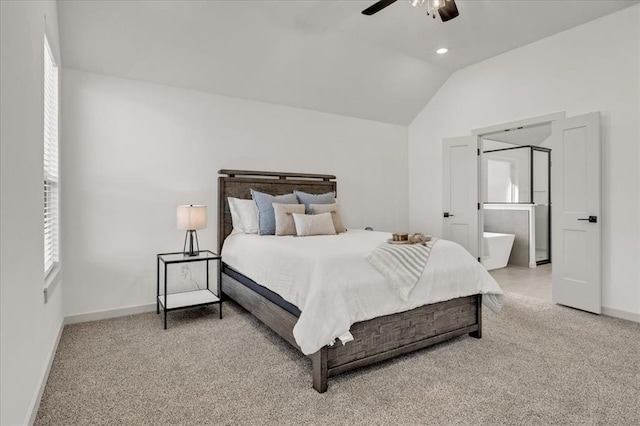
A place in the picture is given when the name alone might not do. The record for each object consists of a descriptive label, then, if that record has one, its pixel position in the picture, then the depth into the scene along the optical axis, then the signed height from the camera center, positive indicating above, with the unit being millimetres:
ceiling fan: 2543 +1529
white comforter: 2135 -502
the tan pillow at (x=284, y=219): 3662 -82
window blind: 2652 +400
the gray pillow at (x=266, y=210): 3738 +14
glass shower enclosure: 6773 +549
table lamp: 3508 -53
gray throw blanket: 2412 -379
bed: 2219 -857
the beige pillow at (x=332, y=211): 3984 -3
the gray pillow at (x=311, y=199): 4191 +144
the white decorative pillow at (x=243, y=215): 3900 -40
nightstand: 3324 -880
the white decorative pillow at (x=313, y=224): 3605 -142
